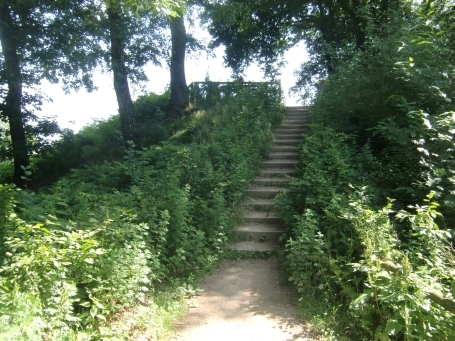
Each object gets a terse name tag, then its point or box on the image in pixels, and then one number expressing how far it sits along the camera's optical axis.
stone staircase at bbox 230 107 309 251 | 7.51
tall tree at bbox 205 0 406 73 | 18.98
